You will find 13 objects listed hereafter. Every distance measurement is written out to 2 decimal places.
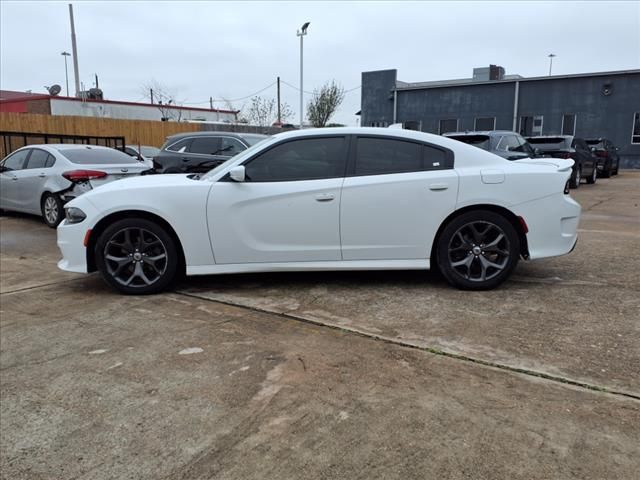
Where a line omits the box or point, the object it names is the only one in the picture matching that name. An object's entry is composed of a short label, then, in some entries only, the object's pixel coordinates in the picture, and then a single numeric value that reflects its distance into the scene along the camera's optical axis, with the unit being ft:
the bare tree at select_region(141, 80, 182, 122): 113.50
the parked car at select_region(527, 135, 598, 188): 50.06
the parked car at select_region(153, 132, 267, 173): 33.63
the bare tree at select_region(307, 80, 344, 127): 124.06
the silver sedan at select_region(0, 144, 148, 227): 28.73
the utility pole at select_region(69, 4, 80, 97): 92.96
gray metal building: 88.58
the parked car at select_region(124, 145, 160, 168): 51.19
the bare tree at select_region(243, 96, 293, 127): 129.70
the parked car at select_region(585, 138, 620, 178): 67.82
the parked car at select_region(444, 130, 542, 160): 36.69
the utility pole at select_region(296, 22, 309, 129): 77.37
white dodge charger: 16.06
